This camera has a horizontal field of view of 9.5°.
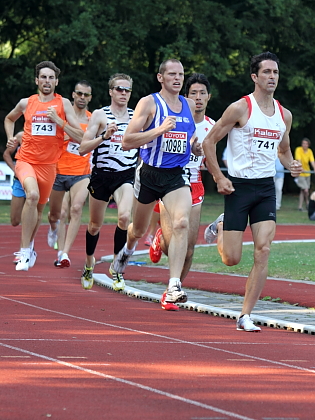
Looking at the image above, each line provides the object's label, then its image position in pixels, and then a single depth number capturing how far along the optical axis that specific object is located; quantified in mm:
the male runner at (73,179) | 24752
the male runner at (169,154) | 17255
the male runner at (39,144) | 22522
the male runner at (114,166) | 20585
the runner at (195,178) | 19145
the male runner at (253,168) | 15412
